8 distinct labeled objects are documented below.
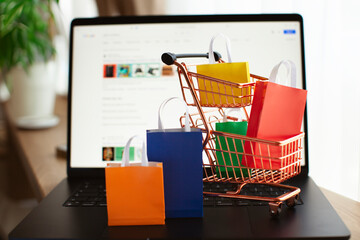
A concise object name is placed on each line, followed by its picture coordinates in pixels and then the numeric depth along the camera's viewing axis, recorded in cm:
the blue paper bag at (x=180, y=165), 53
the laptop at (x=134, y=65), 80
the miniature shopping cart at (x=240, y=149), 54
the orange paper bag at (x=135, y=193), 52
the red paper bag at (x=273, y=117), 53
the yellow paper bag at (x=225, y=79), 57
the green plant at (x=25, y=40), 134
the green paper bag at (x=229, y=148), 60
